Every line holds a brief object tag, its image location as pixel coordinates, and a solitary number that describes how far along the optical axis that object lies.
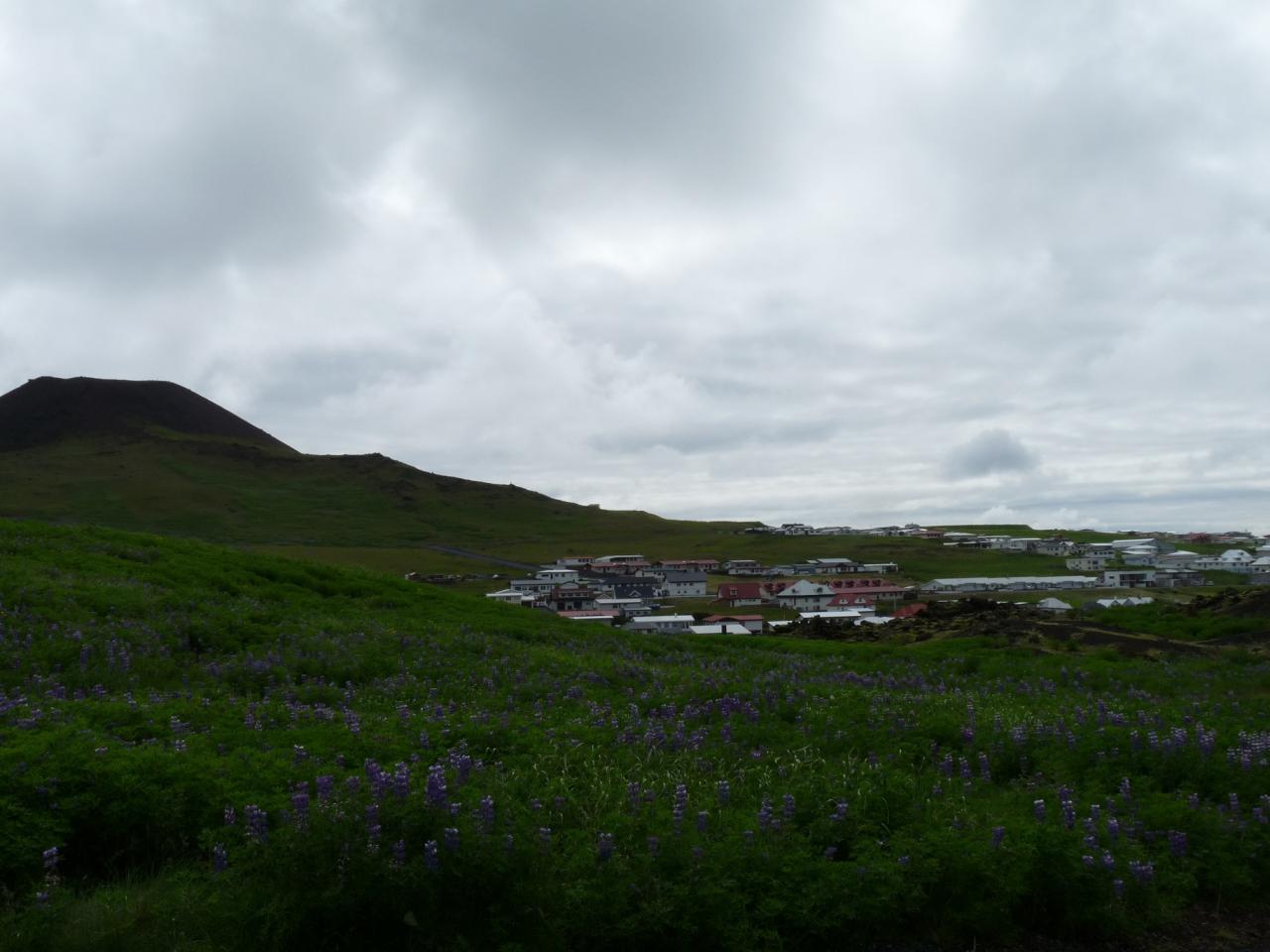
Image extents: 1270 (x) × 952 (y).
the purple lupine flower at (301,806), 5.19
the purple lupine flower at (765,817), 6.18
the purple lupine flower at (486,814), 5.32
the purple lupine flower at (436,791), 5.52
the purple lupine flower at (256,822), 5.56
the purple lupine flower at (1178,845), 6.62
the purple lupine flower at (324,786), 5.68
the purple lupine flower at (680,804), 6.08
